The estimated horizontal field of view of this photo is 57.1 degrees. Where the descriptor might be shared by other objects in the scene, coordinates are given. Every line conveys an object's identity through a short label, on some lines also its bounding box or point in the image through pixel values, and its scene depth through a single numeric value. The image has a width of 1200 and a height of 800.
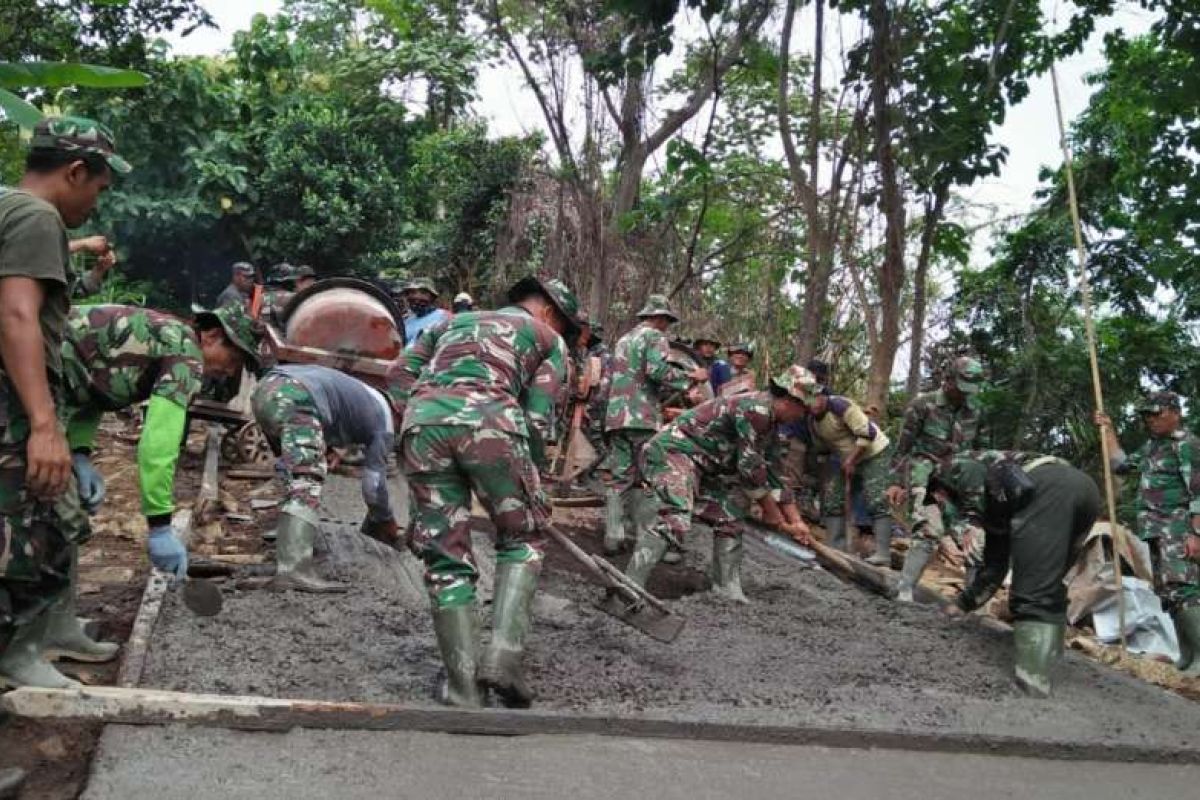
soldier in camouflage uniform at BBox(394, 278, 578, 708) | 3.92
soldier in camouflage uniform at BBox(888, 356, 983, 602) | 8.26
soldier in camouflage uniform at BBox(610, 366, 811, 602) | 6.62
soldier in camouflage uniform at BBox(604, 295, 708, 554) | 8.16
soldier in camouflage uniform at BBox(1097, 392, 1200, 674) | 6.56
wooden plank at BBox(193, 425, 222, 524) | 6.78
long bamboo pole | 6.47
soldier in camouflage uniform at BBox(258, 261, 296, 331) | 8.78
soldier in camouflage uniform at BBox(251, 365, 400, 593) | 5.36
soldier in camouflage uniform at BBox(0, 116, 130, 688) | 2.87
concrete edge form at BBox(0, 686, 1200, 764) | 3.32
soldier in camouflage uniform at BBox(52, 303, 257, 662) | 3.84
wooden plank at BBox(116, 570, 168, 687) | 3.78
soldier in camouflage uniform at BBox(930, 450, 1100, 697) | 5.17
